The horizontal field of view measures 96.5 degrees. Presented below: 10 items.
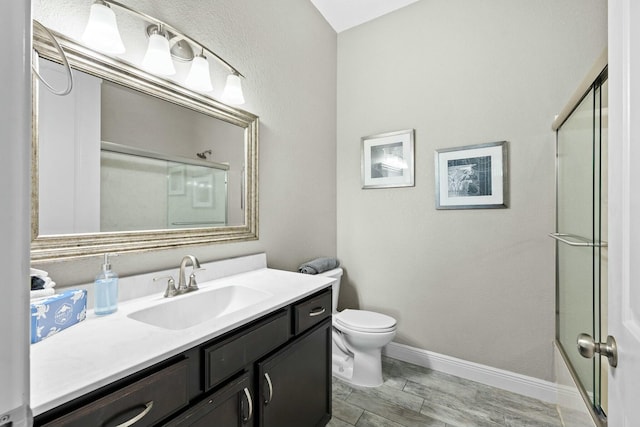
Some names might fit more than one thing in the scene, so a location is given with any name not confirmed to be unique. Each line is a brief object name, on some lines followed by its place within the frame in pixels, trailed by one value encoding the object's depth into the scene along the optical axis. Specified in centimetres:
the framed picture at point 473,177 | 194
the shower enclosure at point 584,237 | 105
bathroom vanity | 63
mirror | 98
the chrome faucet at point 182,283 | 121
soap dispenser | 99
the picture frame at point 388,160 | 227
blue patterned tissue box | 76
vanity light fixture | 107
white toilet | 188
